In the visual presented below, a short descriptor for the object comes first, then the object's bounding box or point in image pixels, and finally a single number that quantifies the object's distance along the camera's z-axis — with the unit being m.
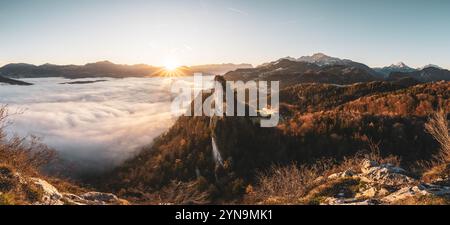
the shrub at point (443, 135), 17.88
